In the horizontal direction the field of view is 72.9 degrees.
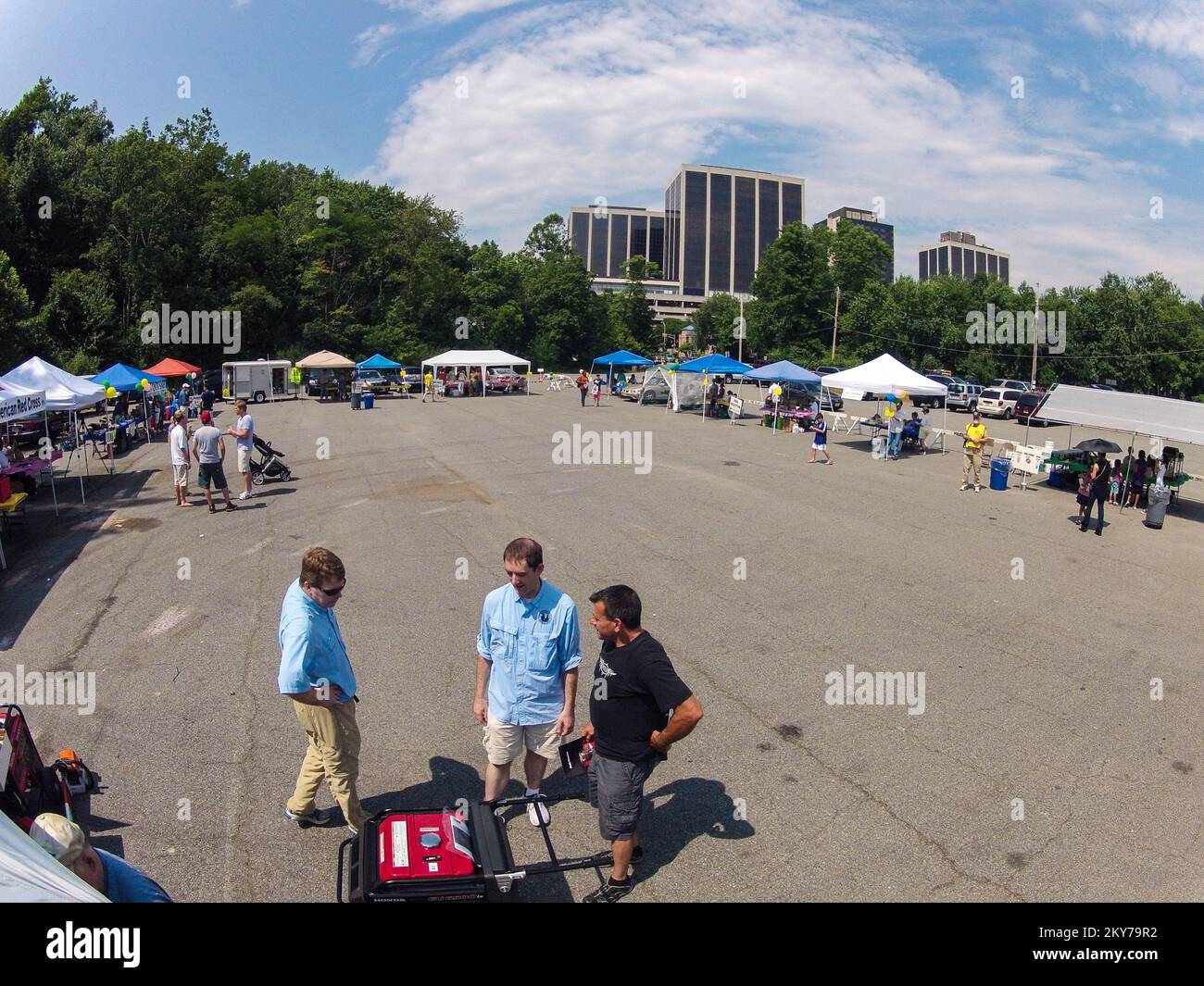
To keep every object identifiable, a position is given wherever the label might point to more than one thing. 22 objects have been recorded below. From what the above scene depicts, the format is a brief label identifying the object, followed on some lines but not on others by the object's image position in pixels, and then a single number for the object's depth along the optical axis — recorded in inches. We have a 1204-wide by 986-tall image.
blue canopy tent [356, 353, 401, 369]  1678.2
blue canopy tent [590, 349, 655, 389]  1702.8
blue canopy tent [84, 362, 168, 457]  946.7
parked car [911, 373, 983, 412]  1697.8
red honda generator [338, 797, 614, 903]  140.0
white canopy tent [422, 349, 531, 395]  1664.6
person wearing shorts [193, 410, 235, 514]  522.0
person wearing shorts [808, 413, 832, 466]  821.9
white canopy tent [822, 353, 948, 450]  967.0
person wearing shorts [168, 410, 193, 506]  546.0
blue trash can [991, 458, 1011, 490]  713.6
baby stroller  645.9
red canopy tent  1334.3
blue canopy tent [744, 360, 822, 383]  1139.3
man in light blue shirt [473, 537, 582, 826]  178.5
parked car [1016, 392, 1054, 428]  1455.5
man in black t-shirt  157.0
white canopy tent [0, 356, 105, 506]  617.6
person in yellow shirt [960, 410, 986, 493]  688.4
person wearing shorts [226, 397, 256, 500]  571.8
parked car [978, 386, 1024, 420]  1510.8
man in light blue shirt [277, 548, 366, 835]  169.5
